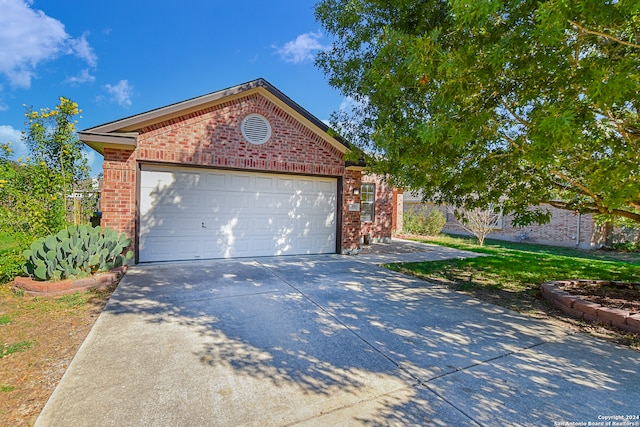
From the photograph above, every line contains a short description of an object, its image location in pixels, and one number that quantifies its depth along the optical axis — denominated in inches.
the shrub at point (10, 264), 223.6
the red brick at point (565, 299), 188.2
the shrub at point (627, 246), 588.4
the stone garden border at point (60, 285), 202.1
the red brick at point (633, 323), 154.6
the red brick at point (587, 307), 172.9
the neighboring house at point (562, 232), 610.9
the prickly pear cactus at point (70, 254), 208.5
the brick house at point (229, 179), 287.0
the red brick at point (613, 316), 161.3
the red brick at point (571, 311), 179.8
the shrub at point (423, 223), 705.0
